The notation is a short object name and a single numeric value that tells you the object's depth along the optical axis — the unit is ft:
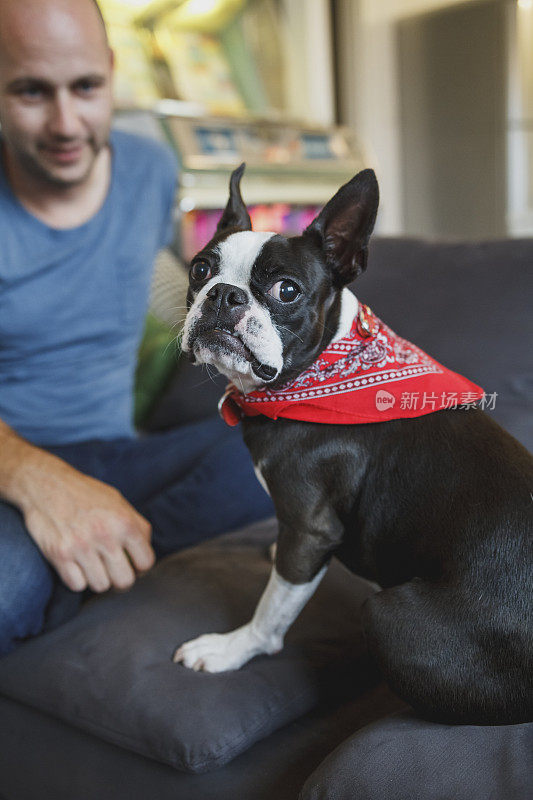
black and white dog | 2.97
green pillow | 7.19
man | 4.28
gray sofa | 2.80
